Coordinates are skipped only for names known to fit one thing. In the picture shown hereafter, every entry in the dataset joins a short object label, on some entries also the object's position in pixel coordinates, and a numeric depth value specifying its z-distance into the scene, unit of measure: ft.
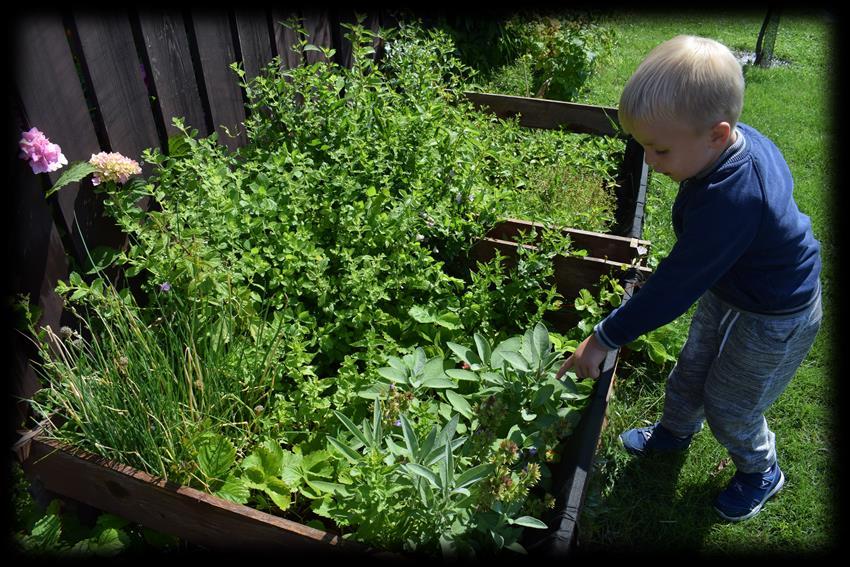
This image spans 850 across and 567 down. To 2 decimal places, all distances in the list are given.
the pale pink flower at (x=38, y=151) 6.37
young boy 5.90
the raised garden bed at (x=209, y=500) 6.42
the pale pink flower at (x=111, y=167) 7.20
